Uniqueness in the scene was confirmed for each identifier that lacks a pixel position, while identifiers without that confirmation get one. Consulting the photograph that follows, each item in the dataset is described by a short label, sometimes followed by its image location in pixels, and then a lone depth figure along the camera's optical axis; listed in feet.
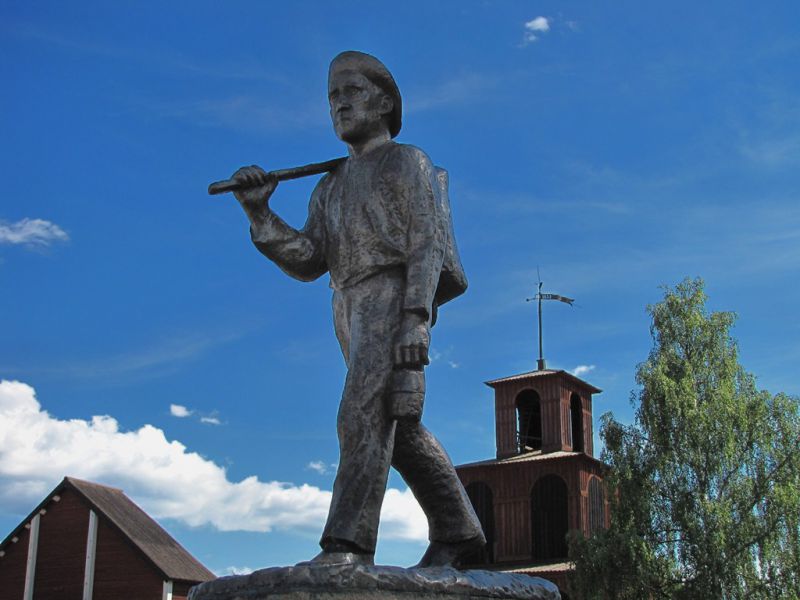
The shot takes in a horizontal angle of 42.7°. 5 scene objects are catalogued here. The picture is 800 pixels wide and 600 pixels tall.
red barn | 109.19
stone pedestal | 13.11
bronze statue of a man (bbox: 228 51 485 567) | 14.82
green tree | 84.38
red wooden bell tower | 138.82
